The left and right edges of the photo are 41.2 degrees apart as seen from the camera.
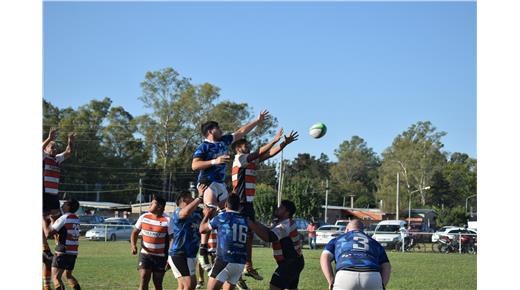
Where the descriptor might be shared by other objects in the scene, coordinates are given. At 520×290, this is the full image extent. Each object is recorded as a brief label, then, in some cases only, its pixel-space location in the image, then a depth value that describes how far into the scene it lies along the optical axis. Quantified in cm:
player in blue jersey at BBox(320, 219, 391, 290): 907
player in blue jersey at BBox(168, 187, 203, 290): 1193
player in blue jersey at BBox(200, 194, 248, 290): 1028
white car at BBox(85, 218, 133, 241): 4116
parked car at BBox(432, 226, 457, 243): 3784
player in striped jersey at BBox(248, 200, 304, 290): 1188
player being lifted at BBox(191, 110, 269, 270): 1132
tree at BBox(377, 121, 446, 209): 8694
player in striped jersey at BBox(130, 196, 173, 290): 1203
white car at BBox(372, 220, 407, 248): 3834
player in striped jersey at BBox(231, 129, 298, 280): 1219
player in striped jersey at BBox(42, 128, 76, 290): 1377
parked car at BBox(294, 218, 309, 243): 3958
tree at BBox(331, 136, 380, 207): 11250
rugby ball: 1551
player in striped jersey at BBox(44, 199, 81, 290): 1323
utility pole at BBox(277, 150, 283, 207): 5486
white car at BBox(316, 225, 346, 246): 4012
